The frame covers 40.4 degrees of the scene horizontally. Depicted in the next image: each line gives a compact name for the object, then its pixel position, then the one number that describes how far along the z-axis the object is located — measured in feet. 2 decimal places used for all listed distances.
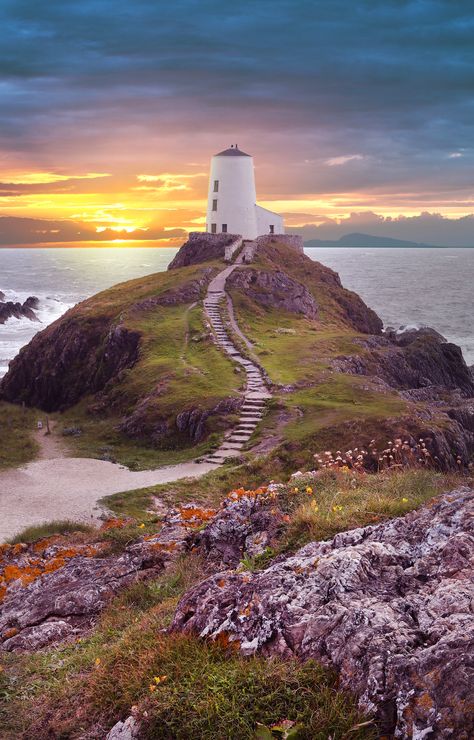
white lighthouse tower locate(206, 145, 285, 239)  220.84
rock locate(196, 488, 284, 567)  30.09
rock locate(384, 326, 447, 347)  175.16
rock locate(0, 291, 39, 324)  305.57
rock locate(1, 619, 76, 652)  28.53
